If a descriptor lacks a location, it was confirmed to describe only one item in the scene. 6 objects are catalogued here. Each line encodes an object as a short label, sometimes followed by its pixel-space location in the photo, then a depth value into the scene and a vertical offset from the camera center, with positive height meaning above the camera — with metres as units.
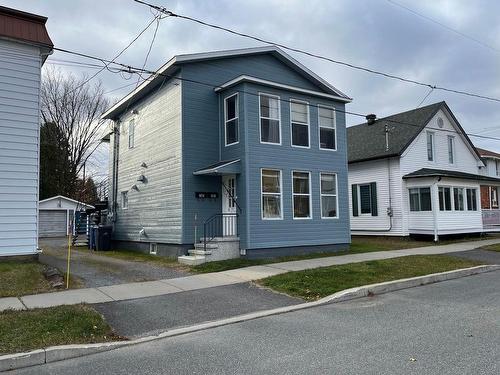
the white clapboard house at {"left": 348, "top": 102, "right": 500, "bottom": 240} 23.42 +2.12
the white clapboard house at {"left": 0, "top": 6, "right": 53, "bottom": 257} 12.39 +2.78
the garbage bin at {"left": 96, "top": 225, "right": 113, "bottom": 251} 21.36 -0.66
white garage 34.22 +0.91
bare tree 39.38 +9.70
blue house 15.66 +2.31
